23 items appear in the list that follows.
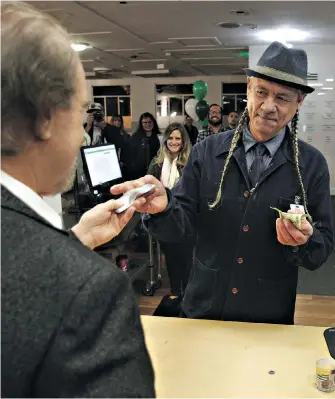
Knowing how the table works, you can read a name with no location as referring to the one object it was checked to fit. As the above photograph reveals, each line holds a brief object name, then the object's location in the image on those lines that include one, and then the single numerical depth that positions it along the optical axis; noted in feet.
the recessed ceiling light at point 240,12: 18.02
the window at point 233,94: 48.93
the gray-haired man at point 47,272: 1.78
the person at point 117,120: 27.75
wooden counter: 4.22
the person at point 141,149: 20.04
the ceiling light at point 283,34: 22.43
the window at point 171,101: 50.01
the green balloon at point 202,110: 29.84
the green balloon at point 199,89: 31.76
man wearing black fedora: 5.38
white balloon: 35.47
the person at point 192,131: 27.91
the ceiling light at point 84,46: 26.24
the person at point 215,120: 20.64
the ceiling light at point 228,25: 20.71
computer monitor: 12.64
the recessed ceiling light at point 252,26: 21.04
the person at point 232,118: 28.89
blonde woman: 13.98
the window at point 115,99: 51.39
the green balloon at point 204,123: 30.09
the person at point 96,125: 21.60
